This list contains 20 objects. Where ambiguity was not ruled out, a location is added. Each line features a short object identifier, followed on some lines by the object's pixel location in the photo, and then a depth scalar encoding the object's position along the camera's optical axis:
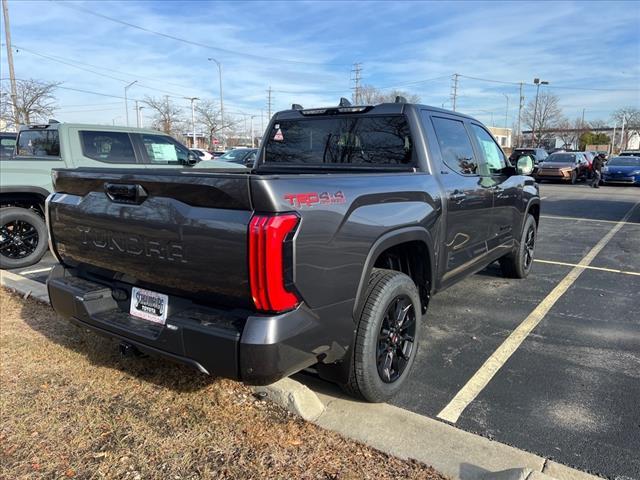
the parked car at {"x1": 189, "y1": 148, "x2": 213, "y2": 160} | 26.64
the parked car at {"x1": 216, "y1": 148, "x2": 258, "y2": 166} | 20.67
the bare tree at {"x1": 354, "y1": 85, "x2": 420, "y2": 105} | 65.00
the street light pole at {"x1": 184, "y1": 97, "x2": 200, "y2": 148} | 60.72
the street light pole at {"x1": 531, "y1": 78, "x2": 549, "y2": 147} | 61.88
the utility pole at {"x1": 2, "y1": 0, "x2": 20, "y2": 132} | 25.17
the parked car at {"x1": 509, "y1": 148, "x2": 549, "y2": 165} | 28.44
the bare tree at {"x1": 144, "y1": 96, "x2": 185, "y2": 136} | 63.19
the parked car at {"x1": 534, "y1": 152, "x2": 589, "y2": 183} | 23.56
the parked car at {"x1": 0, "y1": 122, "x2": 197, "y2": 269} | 6.51
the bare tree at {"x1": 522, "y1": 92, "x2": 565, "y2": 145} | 63.38
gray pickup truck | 2.31
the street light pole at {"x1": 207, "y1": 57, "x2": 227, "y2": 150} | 55.20
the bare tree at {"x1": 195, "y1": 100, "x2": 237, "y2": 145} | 66.58
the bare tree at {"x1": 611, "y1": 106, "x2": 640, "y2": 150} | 75.31
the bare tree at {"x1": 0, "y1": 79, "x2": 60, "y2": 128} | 28.97
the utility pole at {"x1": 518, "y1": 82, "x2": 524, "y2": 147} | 65.12
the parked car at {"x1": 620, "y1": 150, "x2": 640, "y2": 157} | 26.11
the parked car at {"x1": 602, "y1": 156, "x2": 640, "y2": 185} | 22.41
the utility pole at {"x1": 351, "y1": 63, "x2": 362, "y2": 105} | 64.41
